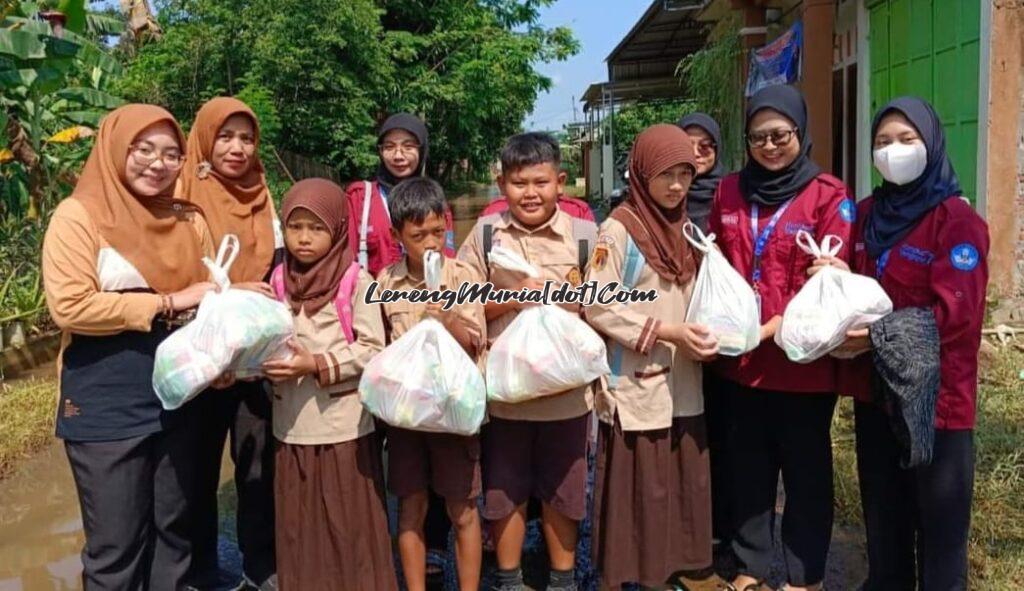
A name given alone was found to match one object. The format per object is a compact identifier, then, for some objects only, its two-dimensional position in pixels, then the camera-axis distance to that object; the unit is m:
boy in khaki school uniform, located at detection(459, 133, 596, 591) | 2.67
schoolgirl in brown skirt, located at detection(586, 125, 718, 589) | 2.60
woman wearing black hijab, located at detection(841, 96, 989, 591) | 2.26
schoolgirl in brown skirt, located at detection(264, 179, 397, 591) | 2.55
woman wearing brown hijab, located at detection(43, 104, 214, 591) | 2.33
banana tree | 6.54
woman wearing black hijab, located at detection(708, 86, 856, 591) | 2.58
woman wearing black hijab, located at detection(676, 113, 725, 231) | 3.22
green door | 5.19
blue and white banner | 7.00
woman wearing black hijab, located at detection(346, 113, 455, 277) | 3.15
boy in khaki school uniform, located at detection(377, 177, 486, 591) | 2.56
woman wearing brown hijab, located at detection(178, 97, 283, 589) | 2.79
